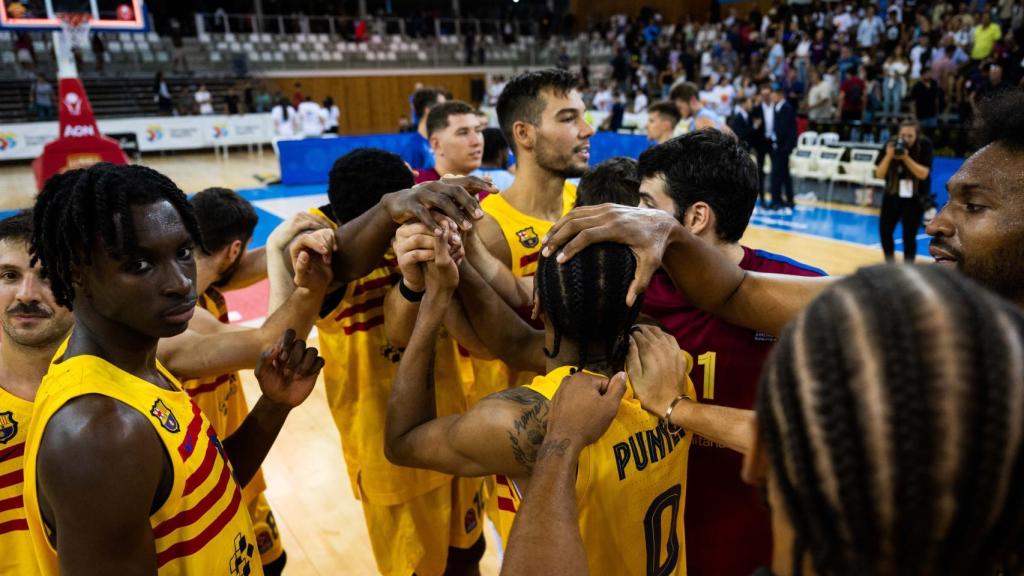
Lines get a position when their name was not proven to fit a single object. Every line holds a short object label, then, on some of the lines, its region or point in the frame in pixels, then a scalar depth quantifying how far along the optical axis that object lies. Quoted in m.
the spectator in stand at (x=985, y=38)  14.04
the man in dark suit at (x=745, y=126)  11.89
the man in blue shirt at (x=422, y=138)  7.40
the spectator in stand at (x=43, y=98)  19.19
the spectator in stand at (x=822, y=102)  14.67
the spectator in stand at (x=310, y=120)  18.84
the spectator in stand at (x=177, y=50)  23.80
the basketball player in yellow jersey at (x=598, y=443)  1.58
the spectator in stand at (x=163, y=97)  21.16
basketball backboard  10.67
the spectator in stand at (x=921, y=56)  15.47
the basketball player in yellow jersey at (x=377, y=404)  2.69
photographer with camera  7.67
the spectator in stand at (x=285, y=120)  18.94
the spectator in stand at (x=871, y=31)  17.66
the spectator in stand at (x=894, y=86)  14.41
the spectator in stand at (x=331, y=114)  20.77
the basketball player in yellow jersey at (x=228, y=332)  2.31
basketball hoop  10.78
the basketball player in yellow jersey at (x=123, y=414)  1.36
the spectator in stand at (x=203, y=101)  21.17
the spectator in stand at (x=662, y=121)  8.34
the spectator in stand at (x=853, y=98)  13.98
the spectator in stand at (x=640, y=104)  19.33
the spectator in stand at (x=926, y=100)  13.08
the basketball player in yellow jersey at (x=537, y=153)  3.38
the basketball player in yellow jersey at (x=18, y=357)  1.96
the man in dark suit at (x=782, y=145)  11.62
